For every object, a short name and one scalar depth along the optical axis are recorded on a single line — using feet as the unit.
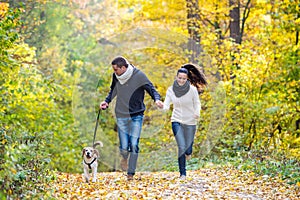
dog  60.85
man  59.88
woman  61.62
